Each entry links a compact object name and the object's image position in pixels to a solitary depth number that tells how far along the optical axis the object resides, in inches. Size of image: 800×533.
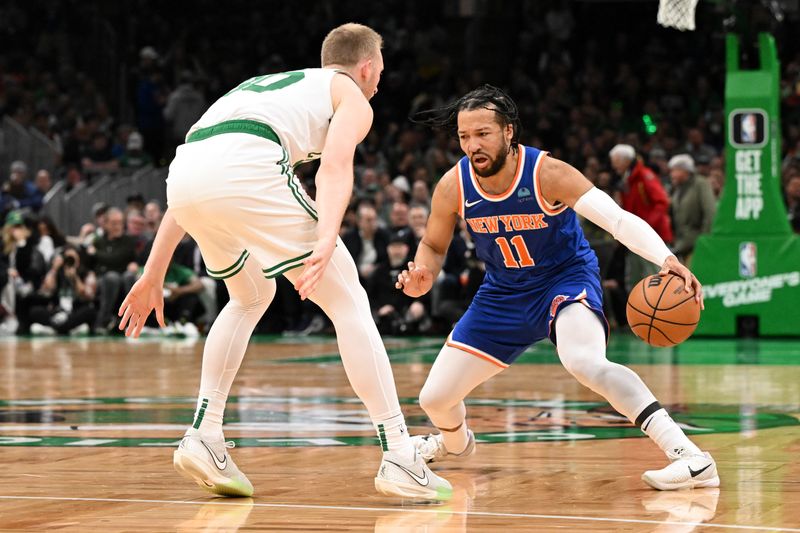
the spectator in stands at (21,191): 775.7
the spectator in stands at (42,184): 792.9
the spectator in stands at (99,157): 861.2
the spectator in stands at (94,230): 674.2
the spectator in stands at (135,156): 863.1
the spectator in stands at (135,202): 717.3
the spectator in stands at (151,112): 876.6
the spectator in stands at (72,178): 828.6
